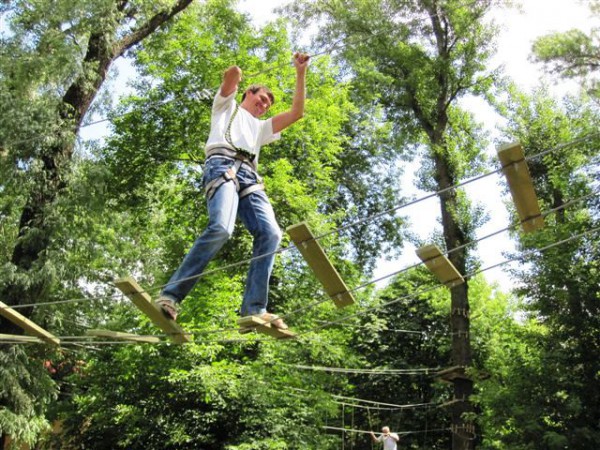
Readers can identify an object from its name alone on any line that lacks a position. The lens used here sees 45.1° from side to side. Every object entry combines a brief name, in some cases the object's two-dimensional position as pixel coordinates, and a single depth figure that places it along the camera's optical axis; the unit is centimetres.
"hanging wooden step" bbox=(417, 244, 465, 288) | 401
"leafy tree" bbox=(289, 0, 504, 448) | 1650
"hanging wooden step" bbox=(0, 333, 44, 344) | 528
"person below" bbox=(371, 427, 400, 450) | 1377
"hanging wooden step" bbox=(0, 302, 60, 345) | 496
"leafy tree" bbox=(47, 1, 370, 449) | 1295
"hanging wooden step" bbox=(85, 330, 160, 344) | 447
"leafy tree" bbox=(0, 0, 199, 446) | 1031
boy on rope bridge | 403
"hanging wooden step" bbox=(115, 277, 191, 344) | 388
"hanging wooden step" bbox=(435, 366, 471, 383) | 1419
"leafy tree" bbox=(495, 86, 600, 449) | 1182
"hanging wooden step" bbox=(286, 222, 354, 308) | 395
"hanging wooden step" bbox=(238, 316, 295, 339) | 399
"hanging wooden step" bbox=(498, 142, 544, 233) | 371
